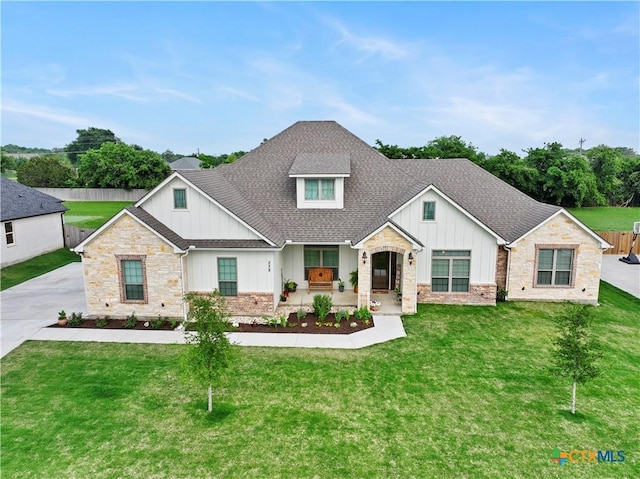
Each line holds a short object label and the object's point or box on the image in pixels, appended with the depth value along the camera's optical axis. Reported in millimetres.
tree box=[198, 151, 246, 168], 66844
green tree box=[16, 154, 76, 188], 53719
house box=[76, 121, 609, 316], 14047
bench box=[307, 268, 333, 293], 16922
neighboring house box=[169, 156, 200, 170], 71062
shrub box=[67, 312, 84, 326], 13773
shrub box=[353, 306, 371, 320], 14258
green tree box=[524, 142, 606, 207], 36938
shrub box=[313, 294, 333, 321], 14062
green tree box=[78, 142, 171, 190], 49156
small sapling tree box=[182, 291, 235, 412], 8211
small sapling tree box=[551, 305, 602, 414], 8234
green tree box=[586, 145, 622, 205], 43844
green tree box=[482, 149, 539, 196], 36656
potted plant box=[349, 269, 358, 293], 16491
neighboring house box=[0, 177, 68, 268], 21391
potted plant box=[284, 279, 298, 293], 17062
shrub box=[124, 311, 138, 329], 13641
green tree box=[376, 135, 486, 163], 34906
